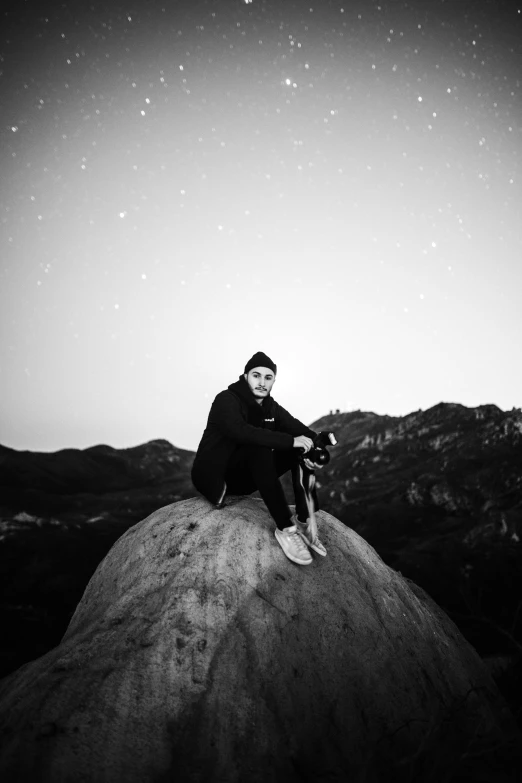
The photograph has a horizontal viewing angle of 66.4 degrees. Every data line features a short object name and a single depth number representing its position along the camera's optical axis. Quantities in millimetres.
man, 4824
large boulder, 3281
